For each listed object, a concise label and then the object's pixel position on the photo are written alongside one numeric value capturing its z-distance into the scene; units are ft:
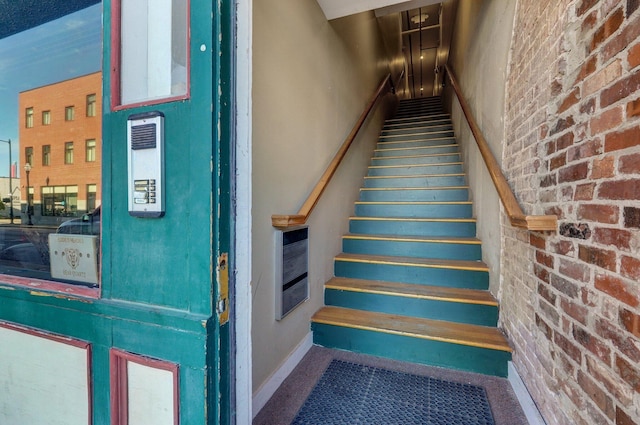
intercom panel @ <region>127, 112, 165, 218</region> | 2.46
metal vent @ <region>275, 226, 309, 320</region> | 5.55
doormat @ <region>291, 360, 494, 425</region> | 4.75
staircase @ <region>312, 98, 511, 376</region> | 6.19
